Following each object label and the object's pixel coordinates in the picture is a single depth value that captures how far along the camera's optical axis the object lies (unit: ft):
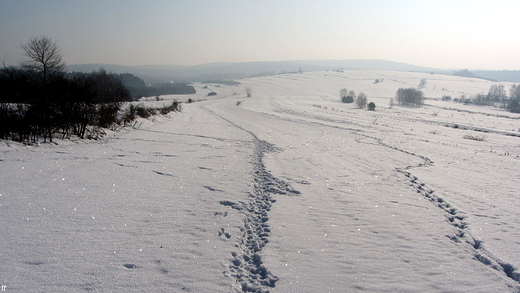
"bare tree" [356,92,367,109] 194.39
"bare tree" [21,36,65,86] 81.87
